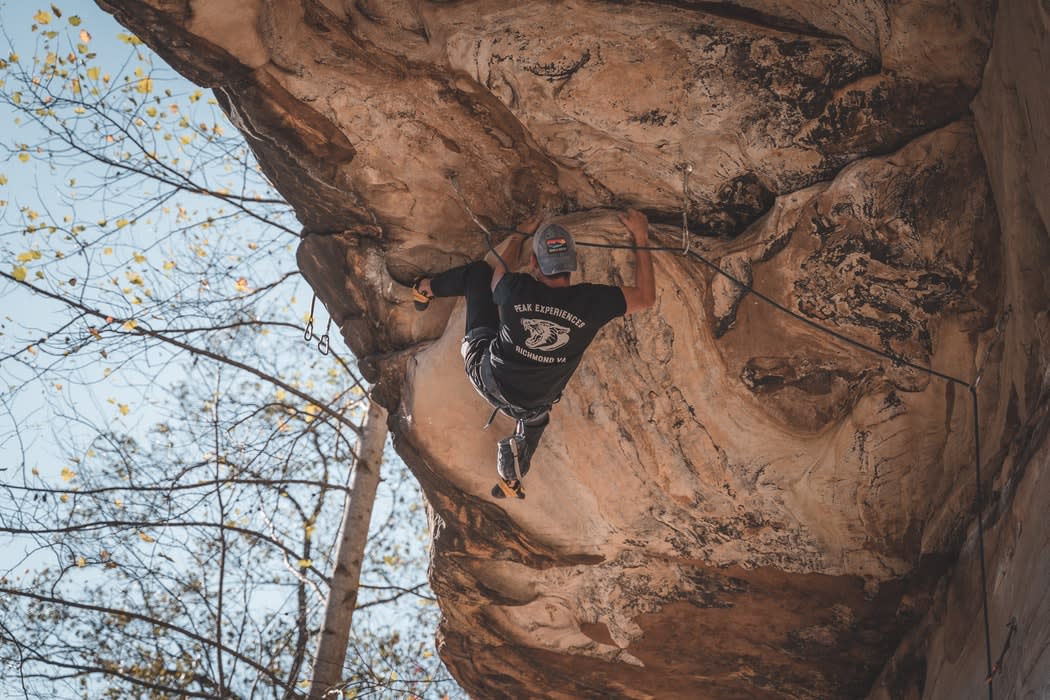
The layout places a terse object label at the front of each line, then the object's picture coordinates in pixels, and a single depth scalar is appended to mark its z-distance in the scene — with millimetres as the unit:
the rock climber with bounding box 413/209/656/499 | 5031
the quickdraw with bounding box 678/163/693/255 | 5316
